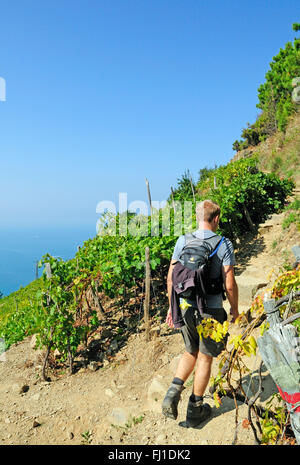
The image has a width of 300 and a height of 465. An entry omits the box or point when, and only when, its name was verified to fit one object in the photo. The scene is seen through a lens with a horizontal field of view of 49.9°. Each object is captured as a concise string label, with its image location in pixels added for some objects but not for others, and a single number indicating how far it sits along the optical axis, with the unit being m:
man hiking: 2.76
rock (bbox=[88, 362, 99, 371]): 5.05
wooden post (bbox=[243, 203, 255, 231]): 9.32
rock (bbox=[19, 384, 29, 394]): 4.88
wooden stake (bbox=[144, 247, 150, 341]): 5.23
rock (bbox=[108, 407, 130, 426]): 3.57
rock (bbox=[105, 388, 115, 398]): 4.29
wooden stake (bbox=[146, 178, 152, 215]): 8.85
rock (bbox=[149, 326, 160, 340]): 5.28
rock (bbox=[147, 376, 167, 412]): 3.64
